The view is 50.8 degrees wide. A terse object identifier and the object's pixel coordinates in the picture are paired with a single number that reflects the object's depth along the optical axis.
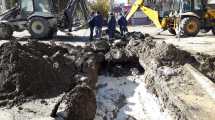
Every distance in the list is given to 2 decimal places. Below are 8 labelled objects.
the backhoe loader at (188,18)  10.32
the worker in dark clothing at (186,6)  10.35
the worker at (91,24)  9.46
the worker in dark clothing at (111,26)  9.60
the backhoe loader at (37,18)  9.65
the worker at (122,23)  10.06
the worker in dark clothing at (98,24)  9.41
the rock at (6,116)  3.86
